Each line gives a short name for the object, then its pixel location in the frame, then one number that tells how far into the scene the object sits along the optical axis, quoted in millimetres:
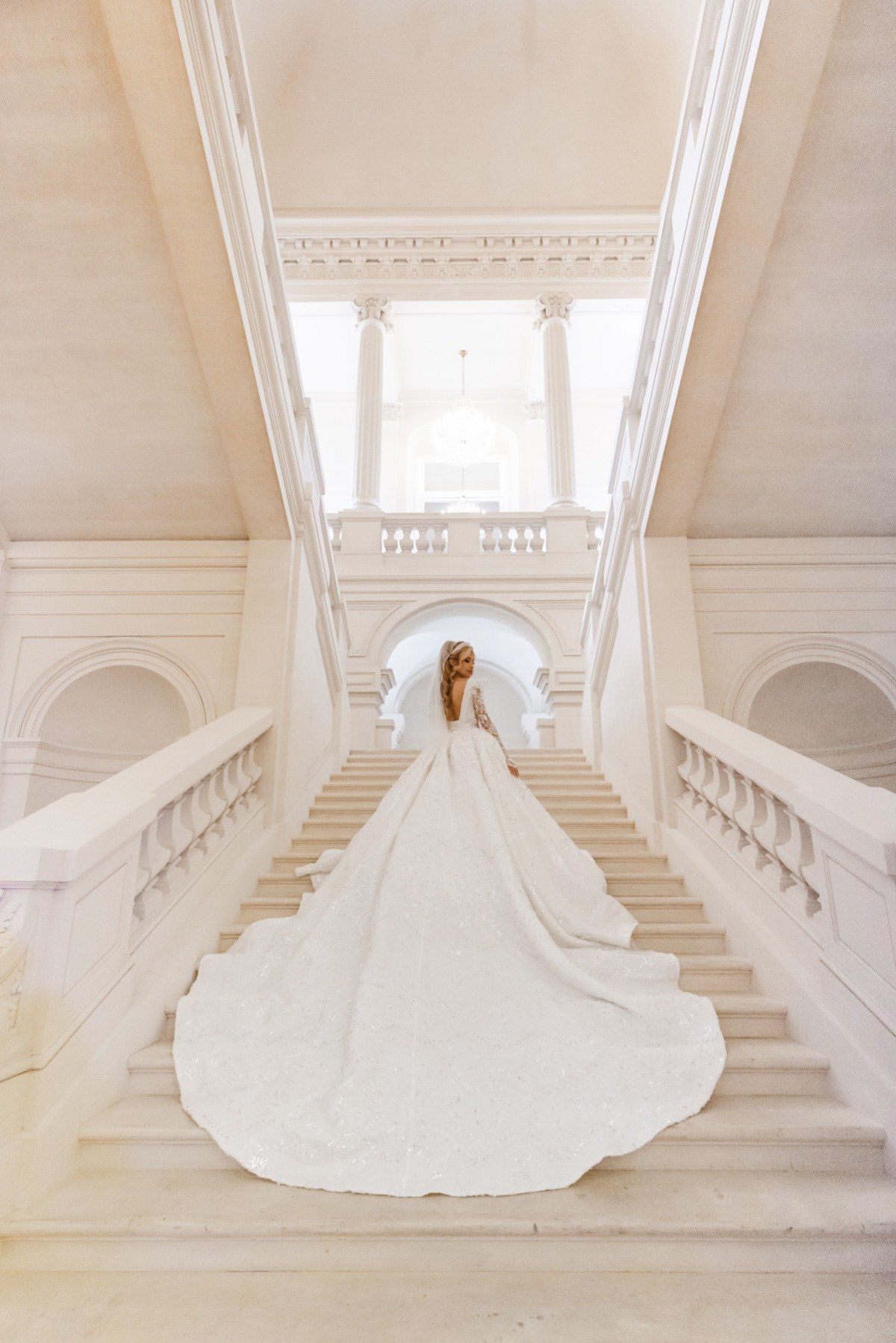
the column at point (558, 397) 10016
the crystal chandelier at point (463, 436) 11008
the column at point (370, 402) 9961
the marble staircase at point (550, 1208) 1606
